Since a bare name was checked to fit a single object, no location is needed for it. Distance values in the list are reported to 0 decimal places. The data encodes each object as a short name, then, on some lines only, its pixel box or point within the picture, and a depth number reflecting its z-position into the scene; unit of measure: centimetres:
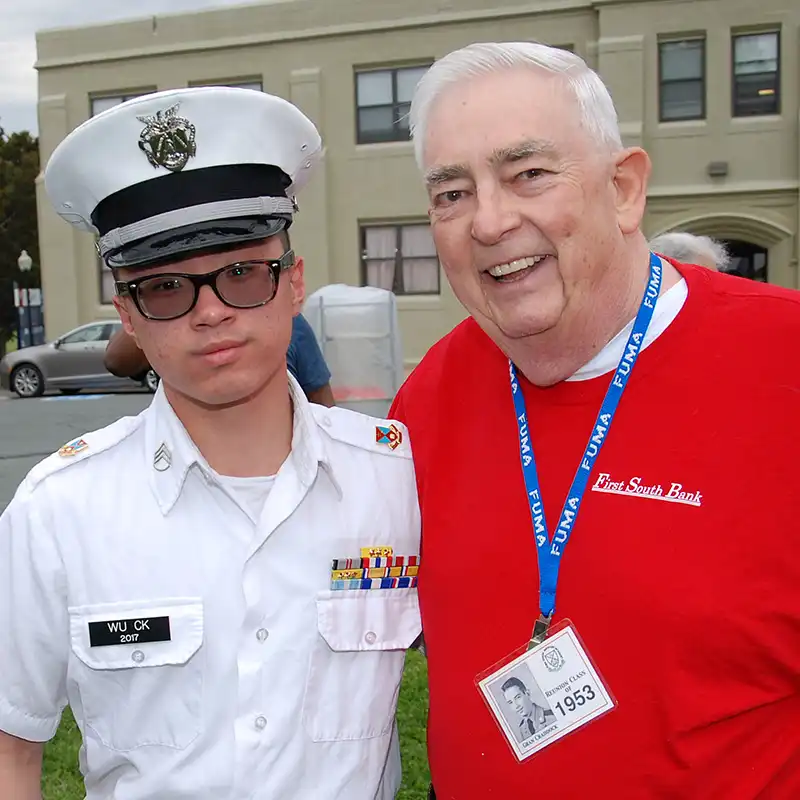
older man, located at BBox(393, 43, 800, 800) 149
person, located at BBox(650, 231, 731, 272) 435
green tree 2931
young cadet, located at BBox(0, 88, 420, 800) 163
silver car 1716
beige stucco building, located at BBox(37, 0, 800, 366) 1641
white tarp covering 684
